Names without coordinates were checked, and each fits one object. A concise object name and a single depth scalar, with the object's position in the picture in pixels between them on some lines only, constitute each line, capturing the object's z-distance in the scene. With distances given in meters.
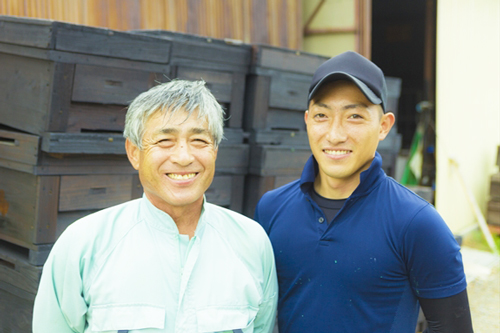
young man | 1.85
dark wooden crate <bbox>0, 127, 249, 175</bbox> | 3.09
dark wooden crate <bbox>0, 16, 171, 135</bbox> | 3.09
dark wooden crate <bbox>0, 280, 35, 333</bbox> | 3.14
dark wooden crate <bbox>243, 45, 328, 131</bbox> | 4.24
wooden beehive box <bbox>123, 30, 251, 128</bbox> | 3.82
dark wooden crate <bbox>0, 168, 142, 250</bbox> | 3.11
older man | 1.78
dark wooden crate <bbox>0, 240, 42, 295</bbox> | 3.07
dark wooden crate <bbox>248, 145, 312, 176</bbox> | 4.23
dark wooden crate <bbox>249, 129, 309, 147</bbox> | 4.25
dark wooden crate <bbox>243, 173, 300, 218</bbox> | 4.26
